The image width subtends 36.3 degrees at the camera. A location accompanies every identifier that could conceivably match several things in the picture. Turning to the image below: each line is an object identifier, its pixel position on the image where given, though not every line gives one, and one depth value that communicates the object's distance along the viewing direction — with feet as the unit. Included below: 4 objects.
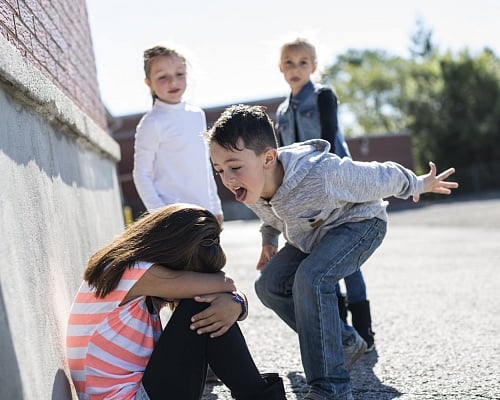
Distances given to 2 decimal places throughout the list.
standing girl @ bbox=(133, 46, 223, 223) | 15.11
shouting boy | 10.95
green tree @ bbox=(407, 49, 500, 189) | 116.16
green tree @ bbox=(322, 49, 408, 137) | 216.33
